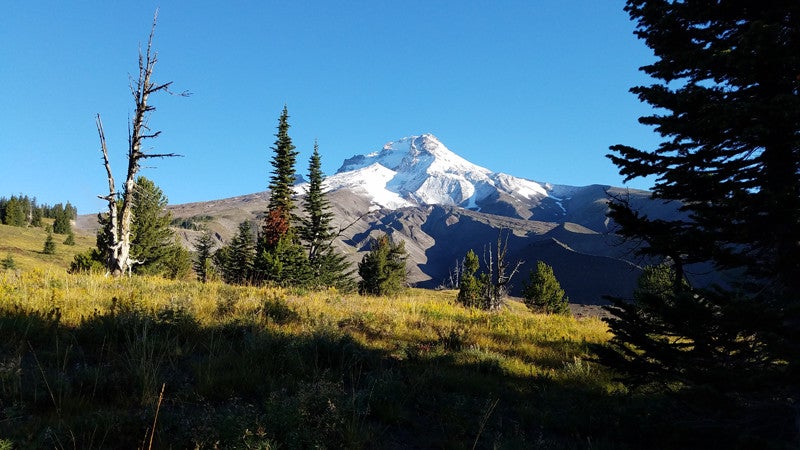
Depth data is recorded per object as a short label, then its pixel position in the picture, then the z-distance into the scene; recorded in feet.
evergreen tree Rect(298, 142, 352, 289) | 153.42
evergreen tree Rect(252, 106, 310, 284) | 132.46
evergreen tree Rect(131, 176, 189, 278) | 145.69
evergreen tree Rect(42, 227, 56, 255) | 258.16
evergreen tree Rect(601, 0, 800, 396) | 13.21
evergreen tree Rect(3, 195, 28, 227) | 400.10
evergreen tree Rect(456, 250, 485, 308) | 159.78
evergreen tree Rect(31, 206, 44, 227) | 443.32
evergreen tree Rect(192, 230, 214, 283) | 209.50
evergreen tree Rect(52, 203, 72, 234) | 435.12
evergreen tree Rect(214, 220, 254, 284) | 182.60
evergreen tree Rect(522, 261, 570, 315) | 154.20
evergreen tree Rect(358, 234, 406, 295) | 189.67
